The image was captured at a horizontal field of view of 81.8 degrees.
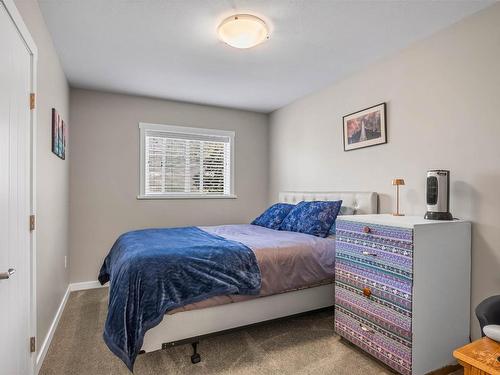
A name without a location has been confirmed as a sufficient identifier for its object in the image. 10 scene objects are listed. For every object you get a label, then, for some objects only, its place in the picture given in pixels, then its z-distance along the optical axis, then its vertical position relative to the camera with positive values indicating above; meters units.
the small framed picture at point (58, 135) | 2.49 +0.47
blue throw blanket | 1.82 -0.66
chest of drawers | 1.80 -0.69
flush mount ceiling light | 2.12 +1.18
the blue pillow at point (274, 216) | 3.49 -0.37
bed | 2.04 -0.88
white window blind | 4.04 +0.35
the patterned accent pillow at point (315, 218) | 2.88 -0.33
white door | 1.32 -0.08
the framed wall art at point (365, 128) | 2.81 +0.61
